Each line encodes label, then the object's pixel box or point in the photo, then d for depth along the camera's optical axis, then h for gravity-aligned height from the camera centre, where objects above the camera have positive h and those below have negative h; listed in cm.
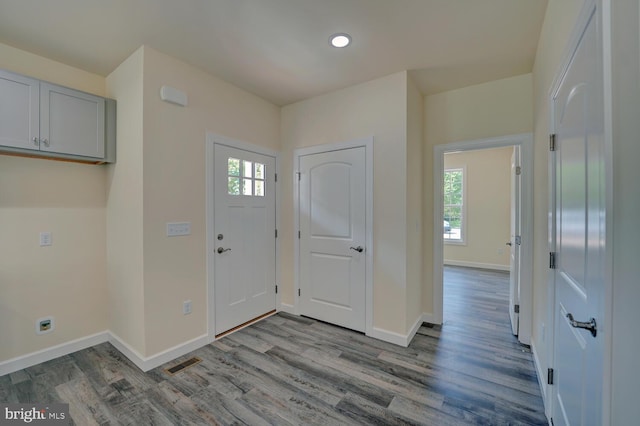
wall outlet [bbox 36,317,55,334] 235 -102
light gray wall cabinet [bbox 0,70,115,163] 201 +74
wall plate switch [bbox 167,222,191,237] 239 -16
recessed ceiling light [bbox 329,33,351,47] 210 +138
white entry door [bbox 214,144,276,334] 282 -29
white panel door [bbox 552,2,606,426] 92 -10
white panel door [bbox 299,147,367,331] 292 -30
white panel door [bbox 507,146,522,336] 283 -36
